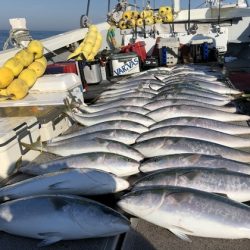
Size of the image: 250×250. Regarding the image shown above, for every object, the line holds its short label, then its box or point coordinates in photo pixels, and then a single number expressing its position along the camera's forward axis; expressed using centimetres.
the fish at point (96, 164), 275
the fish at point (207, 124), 345
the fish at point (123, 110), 411
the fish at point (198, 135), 318
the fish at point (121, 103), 440
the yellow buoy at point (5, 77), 404
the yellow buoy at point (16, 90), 409
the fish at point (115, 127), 363
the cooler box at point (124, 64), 672
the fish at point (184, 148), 284
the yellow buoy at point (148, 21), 1052
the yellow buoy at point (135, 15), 1072
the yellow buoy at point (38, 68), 458
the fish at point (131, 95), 472
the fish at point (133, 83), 540
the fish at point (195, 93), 443
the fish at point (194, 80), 520
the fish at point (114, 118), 385
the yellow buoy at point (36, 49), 488
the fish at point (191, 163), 253
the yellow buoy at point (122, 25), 1081
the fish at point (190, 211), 196
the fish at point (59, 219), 202
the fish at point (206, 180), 225
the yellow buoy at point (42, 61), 482
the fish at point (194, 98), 425
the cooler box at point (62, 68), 541
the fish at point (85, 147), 300
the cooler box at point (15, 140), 294
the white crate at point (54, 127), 363
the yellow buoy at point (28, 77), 433
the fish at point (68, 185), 246
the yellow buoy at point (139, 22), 1034
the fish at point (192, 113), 380
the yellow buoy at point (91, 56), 672
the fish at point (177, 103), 401
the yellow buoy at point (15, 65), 423
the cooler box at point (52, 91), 403
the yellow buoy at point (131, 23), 1047
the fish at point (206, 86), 481
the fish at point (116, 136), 337
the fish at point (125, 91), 501
